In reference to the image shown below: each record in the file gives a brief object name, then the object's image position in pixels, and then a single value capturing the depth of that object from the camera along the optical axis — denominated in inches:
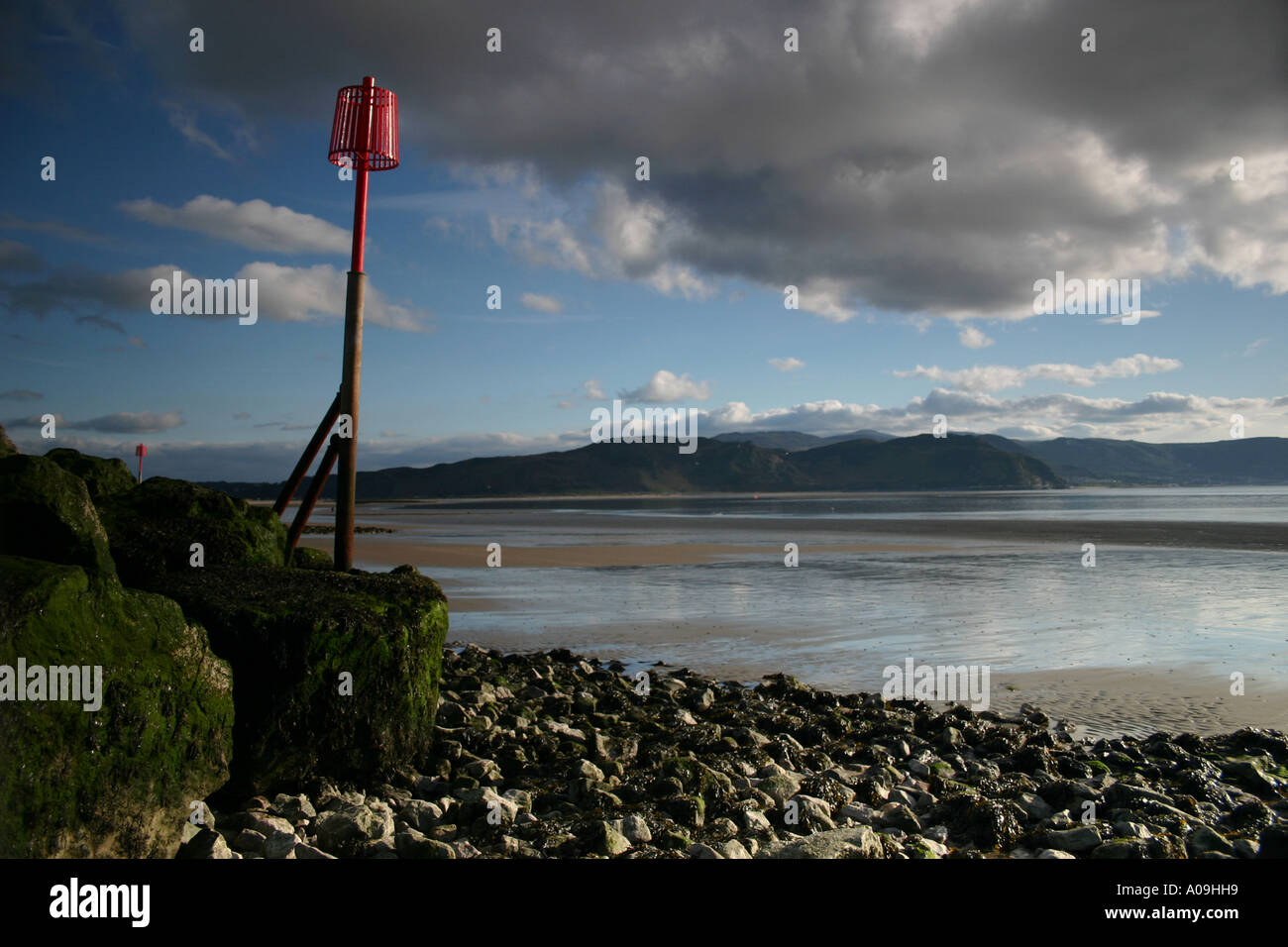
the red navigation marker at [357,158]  417.4
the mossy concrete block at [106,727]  173.2
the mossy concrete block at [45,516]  232.5
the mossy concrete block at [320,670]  249.6
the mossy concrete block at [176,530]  315.3
